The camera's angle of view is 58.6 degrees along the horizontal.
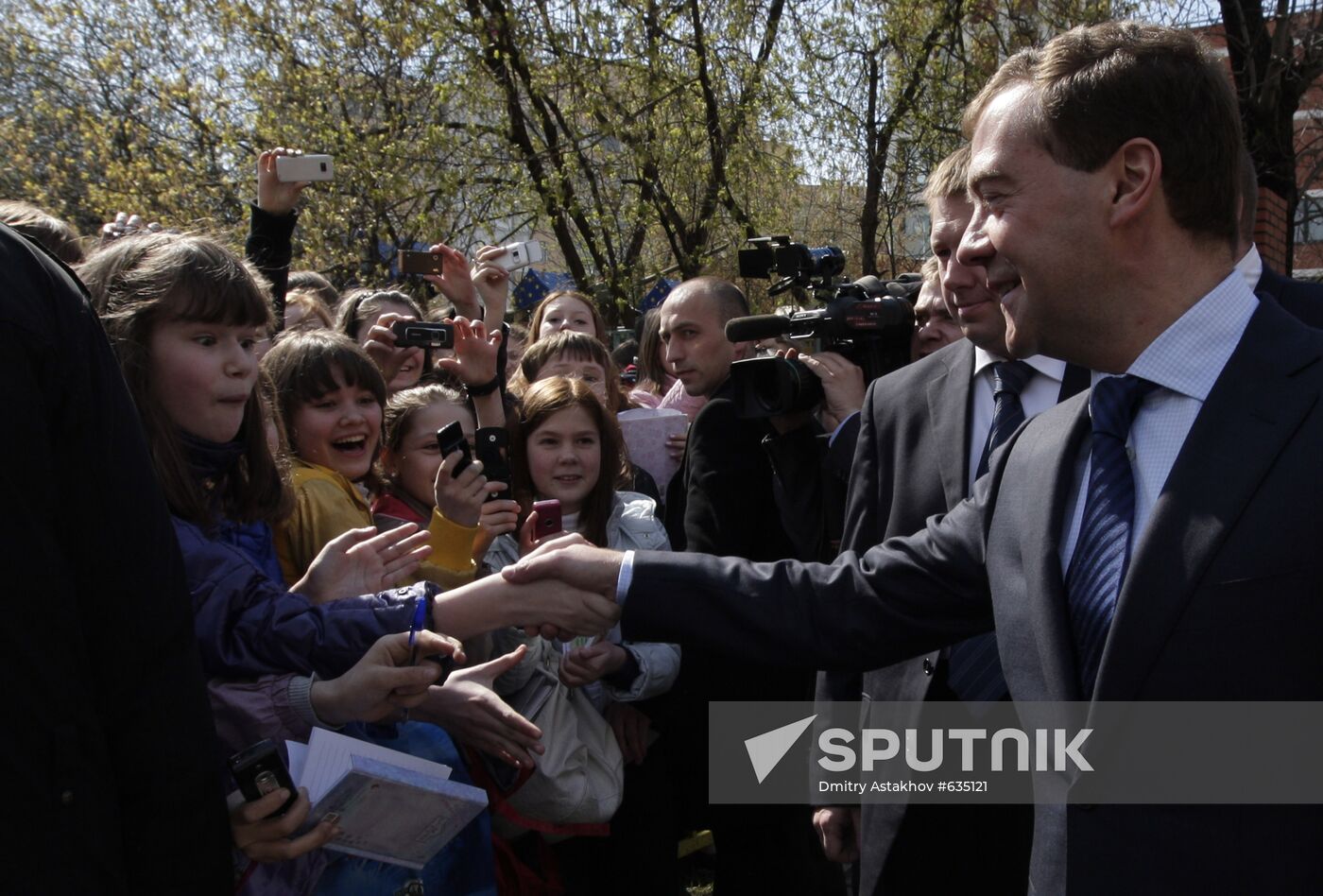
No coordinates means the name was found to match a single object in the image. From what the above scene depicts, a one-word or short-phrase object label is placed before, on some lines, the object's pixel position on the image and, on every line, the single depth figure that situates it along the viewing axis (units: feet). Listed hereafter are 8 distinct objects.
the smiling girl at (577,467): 12.25
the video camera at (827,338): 10.91
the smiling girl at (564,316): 17.58
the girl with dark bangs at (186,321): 8.04
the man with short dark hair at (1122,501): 5.18
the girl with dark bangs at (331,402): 11.13
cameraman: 11.36
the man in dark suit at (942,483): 8.16
